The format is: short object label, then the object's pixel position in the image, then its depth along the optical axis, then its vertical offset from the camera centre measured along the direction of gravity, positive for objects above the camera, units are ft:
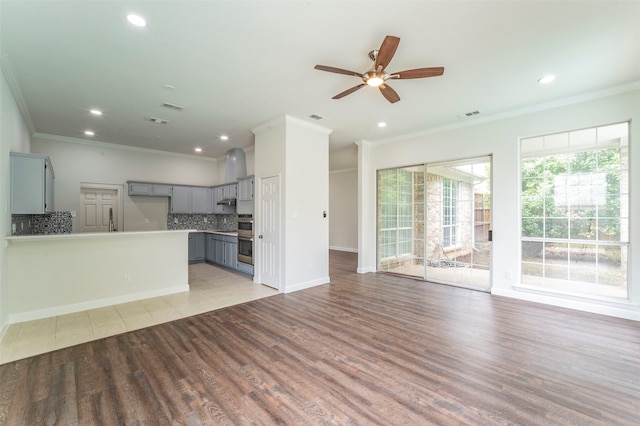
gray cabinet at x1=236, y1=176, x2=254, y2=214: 18.69 +1.25
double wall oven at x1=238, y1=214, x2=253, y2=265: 18.88 -1.79
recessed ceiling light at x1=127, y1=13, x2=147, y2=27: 7.64 +5.56
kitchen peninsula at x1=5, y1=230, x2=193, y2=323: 11.55 -2.75
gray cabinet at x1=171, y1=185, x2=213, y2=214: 24.16 +1.26
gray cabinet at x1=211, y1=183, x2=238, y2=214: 22.63 +1.61
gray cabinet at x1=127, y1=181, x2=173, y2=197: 22.26 +2.08
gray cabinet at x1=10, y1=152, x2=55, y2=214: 11.80 +1.35
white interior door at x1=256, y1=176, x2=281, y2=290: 16.30 -1.27
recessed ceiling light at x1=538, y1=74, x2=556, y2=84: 10.99 +5.57
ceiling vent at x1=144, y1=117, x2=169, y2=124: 16.00 +5.62
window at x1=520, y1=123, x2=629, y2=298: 12.39 +0.12
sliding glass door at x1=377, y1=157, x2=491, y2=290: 16.37 -0.56
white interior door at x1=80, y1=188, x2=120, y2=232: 20.86 +0.42
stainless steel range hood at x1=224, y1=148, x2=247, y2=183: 22.77 +4.15
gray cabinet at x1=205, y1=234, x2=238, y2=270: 20.79 -3.02
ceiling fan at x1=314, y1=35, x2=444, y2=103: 8.05 +4.63
